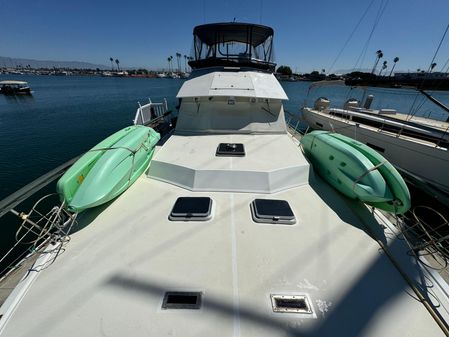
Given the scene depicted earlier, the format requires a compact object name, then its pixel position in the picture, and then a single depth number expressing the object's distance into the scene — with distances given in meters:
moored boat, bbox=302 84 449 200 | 6.69
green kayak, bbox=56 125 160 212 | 2.74
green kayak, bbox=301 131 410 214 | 2.90
